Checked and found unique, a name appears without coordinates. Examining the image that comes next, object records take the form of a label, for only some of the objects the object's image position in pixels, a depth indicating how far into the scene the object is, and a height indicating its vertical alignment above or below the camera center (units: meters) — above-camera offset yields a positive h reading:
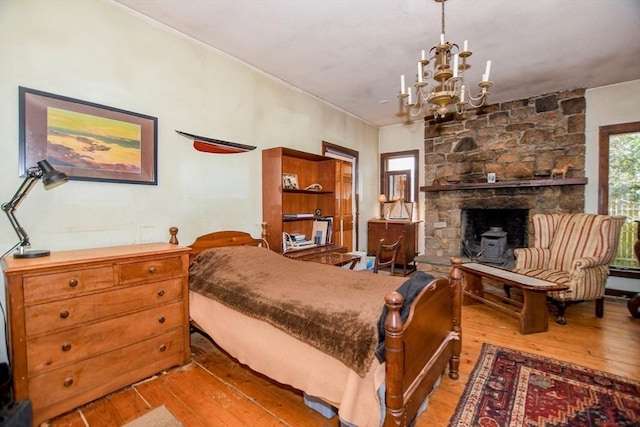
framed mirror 5.57 +0.47
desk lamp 1.70 +0.08
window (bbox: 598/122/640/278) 3.76 +0.34
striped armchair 3.00 -0.52
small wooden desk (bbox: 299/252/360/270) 3.17 -0.55
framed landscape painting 1.86 +0.51
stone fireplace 4.11 +0.67
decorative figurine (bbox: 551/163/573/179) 4.06 +0.55
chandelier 1.99 +0.94
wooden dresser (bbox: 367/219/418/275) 4.92 -0.49
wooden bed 1.28 -0.79
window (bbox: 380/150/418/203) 5.50 +0.67
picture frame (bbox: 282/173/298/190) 3.39 +0.34
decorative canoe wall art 2.70 +0.64
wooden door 3.87 +0.06
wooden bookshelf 3.21 +0.21
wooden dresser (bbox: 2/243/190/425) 1.54 -0.68
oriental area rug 1.65 -1.19
